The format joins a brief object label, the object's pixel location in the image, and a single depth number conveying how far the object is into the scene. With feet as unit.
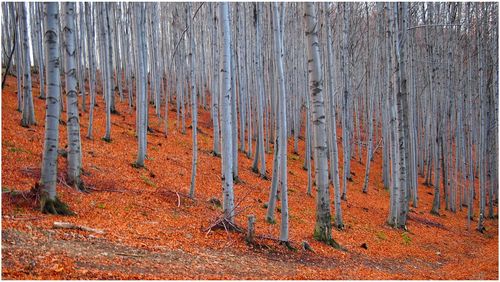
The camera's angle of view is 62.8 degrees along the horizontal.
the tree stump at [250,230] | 24.39
